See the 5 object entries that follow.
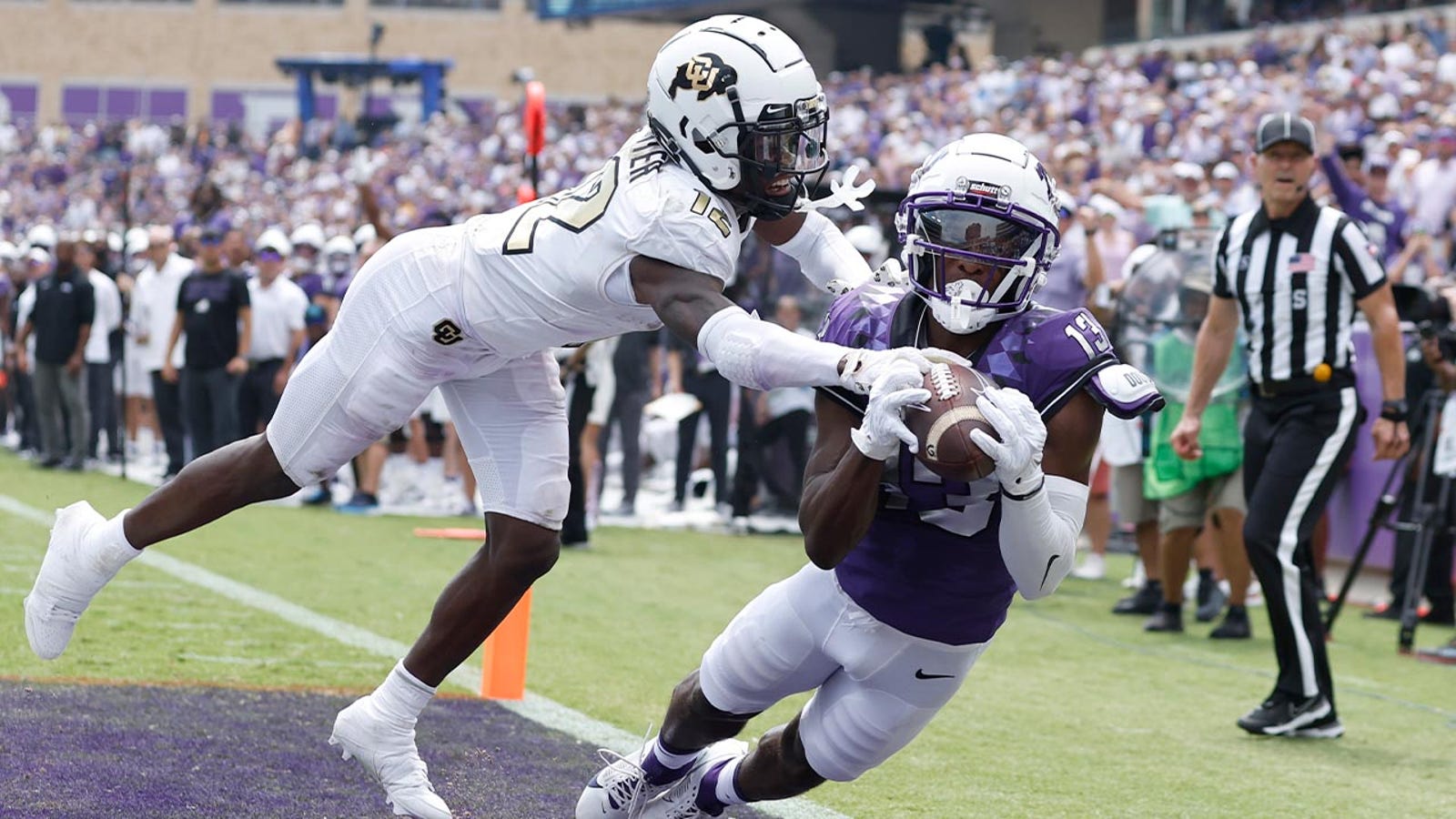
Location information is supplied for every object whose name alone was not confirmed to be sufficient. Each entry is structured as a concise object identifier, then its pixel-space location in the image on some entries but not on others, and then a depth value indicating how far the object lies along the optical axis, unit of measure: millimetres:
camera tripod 14484
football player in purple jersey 6250
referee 11187
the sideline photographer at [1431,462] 14570
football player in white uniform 7312
